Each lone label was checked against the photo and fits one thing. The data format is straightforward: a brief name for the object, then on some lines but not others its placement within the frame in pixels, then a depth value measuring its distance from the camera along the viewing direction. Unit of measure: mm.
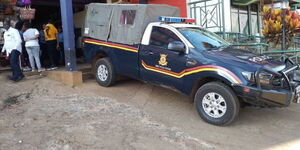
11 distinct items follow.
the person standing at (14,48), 7734
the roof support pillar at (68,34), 7754
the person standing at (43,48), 9727
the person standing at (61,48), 9899
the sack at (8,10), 10492
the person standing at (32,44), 8391
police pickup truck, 4698
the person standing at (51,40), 9148
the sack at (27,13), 9188
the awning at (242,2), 11844
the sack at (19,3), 9743
